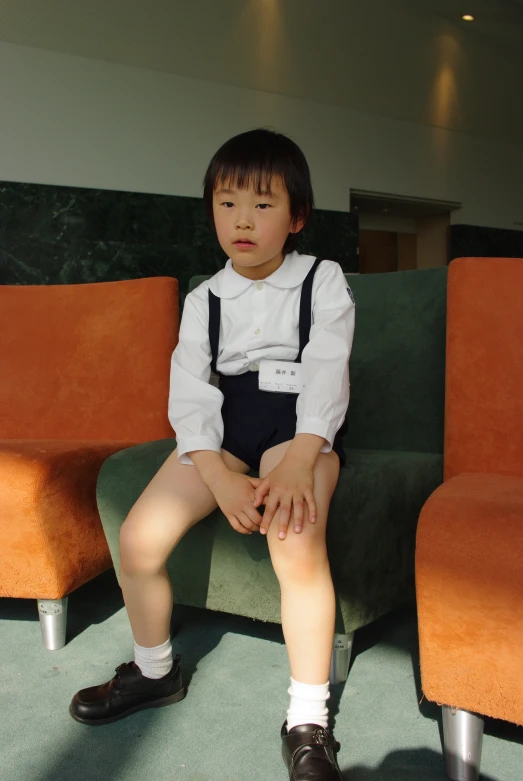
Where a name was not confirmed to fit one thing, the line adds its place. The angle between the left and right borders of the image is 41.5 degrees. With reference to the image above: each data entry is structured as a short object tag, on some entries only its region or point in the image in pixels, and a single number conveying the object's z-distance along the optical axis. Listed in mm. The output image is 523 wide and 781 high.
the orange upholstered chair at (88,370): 1700
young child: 1064
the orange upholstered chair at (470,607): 940
